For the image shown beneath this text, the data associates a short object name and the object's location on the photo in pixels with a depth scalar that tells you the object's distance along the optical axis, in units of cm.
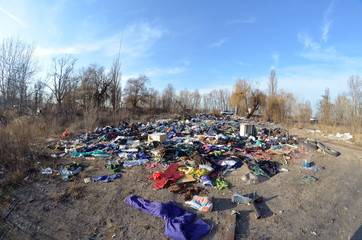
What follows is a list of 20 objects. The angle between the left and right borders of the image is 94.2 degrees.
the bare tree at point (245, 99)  1867
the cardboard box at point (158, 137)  674
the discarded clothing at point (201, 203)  276
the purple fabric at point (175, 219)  219
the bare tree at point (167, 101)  2567
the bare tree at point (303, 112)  1493
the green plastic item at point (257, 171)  417
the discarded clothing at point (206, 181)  361
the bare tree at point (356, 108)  1101
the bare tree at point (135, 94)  2514
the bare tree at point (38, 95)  1385
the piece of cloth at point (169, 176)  351
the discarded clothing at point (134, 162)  462
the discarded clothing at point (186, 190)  328
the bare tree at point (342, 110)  1201
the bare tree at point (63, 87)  1772
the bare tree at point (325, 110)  1325
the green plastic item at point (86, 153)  519
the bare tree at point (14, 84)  1189
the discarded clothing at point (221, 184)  352
